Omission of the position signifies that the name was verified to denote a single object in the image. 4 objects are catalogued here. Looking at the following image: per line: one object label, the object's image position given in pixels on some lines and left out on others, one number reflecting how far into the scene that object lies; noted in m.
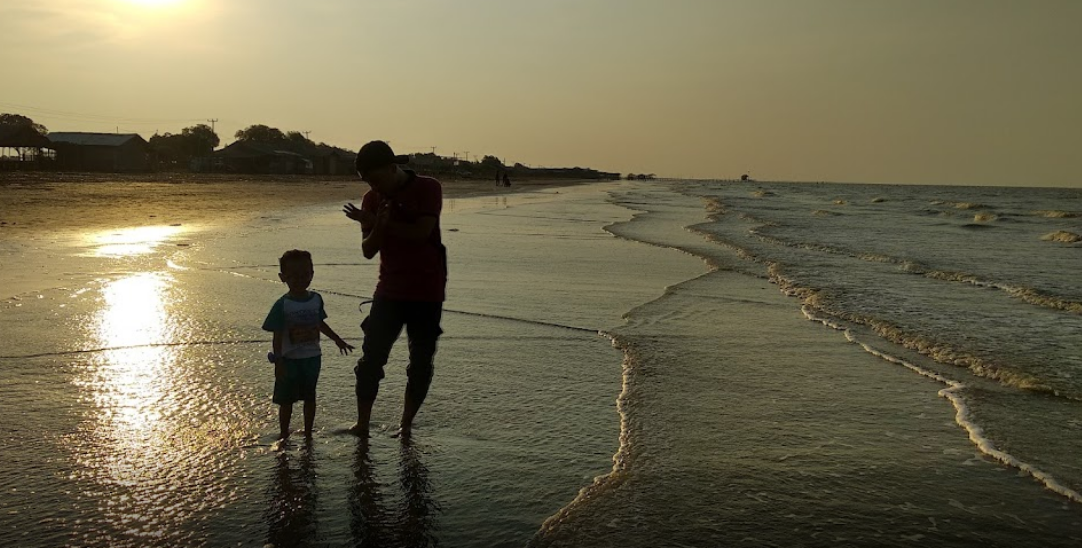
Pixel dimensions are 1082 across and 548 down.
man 4.14
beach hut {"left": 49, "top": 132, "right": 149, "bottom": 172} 62.31
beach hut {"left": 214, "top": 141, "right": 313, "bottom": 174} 84.94
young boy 4.11
